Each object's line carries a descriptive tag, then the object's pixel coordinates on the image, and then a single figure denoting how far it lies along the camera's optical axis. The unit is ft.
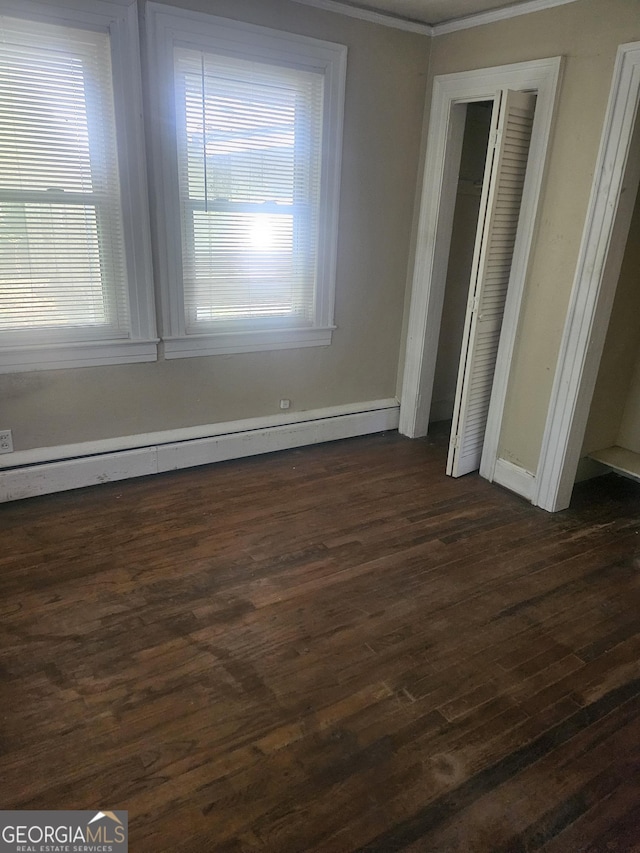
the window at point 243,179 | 9.96
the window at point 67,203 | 8.83
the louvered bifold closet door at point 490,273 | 10.11
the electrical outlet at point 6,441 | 10.07
